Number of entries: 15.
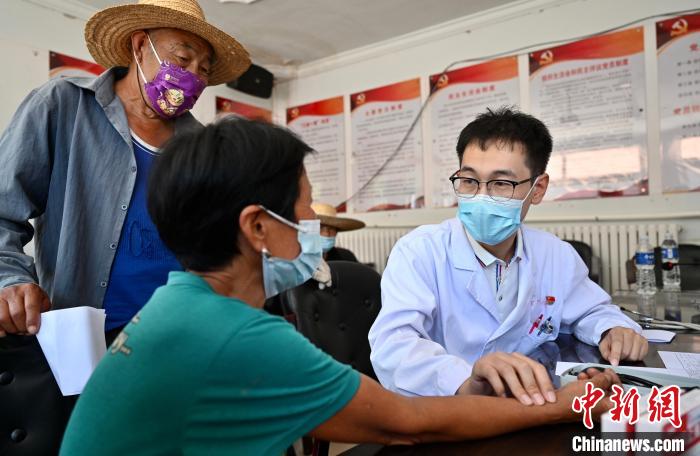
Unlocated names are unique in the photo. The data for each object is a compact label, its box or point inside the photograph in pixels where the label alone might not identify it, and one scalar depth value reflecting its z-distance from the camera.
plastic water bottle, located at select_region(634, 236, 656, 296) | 2.40
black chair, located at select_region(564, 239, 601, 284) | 3.17
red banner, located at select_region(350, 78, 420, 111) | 4.23
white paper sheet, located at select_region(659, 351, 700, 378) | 0.91
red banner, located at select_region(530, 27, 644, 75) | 3.28
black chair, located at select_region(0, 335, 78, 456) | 0.80
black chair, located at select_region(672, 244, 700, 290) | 2.67
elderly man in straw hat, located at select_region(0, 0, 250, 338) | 1.25
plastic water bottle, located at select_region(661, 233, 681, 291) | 2.55
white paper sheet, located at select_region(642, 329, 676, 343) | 1.20
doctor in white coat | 1.15
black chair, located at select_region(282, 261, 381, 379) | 1.55
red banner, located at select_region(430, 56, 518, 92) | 3.74
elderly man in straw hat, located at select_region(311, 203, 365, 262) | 3.02
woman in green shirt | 0.56
